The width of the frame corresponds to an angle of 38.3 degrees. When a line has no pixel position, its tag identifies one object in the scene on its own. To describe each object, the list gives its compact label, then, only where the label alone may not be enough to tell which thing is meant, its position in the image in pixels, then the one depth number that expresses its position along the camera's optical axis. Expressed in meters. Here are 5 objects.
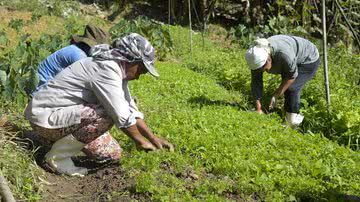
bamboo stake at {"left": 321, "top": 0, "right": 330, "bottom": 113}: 6.07
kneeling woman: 3.93
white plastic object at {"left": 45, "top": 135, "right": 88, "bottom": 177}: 4.18
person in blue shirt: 4.86
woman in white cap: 5.58
